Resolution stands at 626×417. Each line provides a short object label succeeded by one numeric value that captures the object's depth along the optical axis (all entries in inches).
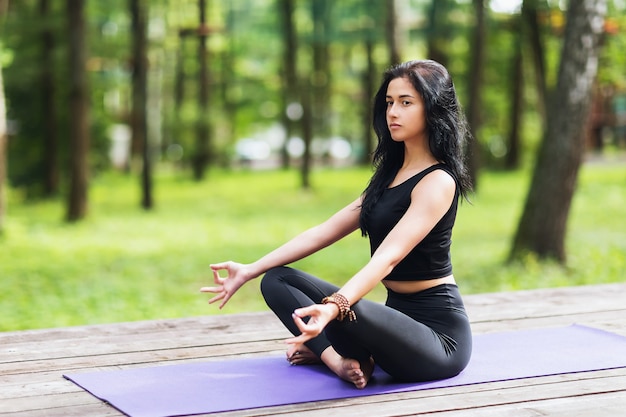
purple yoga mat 141.3
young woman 147.4
